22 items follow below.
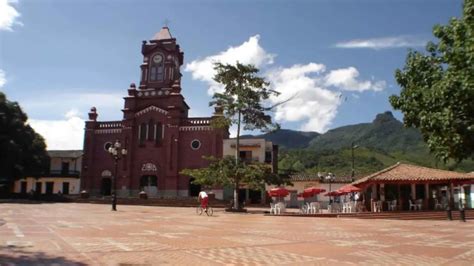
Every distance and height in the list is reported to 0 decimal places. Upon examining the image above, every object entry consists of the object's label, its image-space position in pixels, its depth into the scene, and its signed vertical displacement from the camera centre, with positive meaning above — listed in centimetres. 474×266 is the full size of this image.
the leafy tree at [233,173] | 2919 +82
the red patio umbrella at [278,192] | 2850 -43
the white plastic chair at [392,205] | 2938 -123
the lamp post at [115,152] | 2792 +210
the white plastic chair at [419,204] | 2948 -109
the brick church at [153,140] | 4609 +489
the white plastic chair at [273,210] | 2837 -163
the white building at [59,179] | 5531 +32
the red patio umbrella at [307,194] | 2920 -54
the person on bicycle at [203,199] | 2499 -88
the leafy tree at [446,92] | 926 +229
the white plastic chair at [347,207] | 2846 -138
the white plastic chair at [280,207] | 2836 -144
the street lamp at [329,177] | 3910 +89
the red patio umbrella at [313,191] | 2916 -32
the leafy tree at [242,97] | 3120 +655
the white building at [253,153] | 4534 +356
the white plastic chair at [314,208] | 2780 -142
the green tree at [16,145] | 4012 +352
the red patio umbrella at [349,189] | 2919 -14
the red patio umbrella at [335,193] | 2968 -45
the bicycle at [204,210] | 2502 -170
